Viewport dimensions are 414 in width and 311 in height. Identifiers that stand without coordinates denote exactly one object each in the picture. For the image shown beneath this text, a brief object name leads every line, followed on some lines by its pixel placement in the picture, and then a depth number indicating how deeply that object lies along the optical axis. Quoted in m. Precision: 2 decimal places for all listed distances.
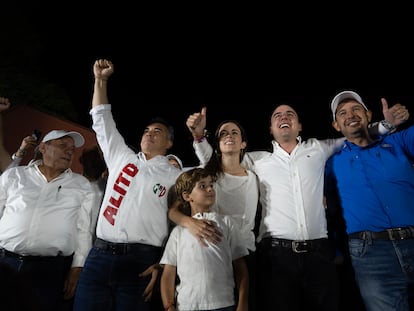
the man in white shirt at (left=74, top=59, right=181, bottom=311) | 2.64
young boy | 2.38
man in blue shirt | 2.49
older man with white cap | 2.92
